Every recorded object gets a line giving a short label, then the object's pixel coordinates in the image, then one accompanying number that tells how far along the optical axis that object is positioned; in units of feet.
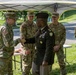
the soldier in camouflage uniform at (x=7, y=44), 22.47
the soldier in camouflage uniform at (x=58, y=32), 25.76
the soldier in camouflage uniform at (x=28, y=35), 25.84
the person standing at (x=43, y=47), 19.43
